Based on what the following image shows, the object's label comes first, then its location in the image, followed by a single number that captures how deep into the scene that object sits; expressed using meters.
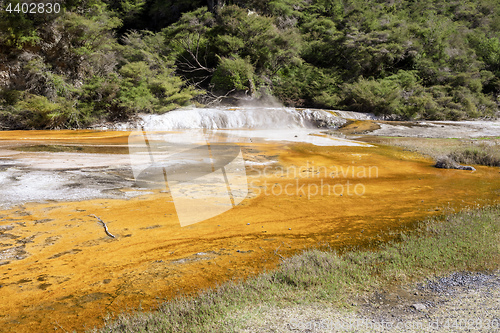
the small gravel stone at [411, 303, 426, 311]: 2.67
